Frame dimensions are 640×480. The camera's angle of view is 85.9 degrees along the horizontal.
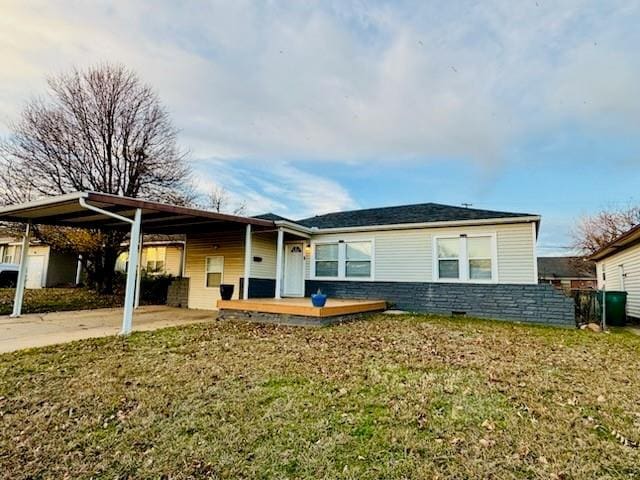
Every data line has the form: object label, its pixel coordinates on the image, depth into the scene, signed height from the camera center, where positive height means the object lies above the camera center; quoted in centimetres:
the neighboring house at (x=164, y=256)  1544 +75
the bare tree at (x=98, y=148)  1317 +497
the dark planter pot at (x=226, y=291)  1022 -50
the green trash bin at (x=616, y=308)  1088 -71
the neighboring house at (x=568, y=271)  2886 +126
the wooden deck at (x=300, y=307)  858 -82
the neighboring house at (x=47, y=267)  2105 +14
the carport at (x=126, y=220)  725 +146
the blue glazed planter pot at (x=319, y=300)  860 -57
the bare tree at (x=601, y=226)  2569 +468
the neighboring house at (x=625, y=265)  1177 +85
